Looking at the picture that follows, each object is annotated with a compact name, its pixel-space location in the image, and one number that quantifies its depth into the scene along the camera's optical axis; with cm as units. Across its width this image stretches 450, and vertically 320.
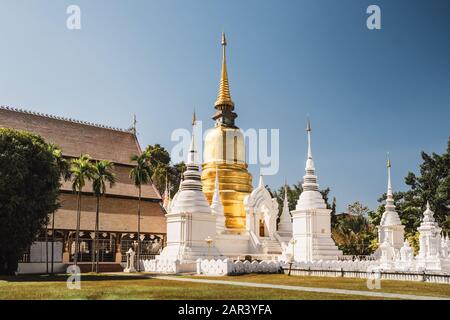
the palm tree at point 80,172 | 3838
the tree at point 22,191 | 3164
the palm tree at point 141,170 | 4216
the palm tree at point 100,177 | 3959
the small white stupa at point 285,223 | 5191
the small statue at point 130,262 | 3859
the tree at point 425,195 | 5712
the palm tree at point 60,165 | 3712
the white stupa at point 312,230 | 4181
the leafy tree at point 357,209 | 7231
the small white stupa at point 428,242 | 3469
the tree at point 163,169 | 7012
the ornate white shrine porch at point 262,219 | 4741
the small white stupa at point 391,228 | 4797
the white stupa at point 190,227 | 3884
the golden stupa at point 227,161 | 5009
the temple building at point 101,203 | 4388
